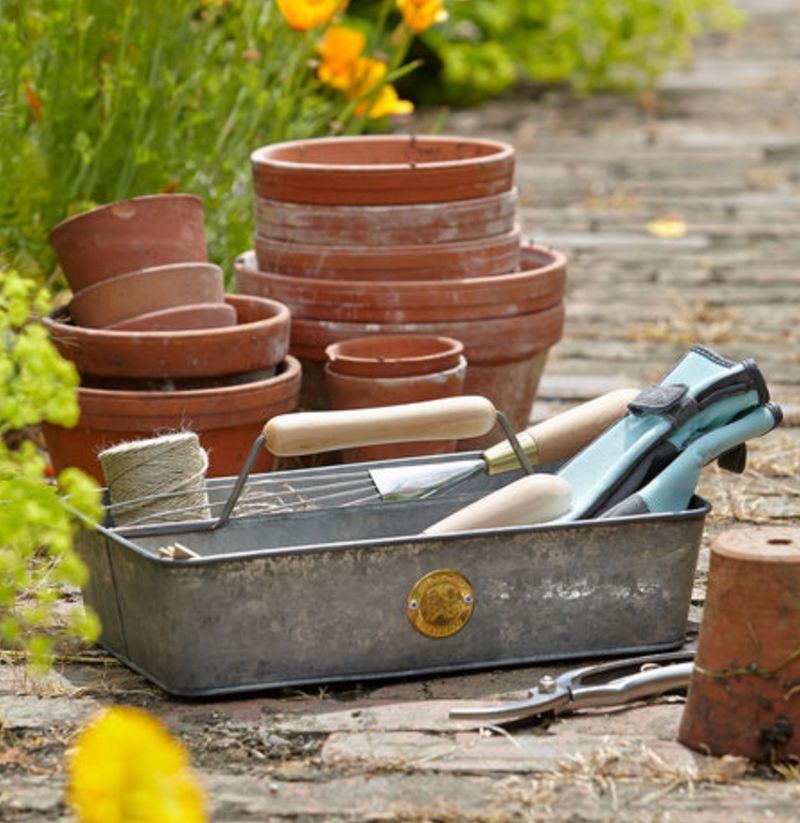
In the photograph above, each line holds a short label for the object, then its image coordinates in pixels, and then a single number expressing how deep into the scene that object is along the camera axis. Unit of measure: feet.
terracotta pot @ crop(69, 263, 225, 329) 19.13
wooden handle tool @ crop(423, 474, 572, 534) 15.08
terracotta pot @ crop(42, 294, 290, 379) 18.17
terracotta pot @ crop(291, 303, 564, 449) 20.45
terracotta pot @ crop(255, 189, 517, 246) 20.33
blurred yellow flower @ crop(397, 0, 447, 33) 23.11
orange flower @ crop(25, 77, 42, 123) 22.76
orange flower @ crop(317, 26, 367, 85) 24.99
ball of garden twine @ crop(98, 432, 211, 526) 16.10
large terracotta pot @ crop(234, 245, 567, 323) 20.25
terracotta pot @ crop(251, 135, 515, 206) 20.15
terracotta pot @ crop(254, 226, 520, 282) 20.44
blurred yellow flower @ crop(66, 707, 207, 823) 6.66
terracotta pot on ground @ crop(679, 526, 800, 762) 12.60
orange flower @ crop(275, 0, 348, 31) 22.53
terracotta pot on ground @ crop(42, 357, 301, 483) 18.11
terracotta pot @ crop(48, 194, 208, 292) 19.29
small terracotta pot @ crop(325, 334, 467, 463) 19.17
